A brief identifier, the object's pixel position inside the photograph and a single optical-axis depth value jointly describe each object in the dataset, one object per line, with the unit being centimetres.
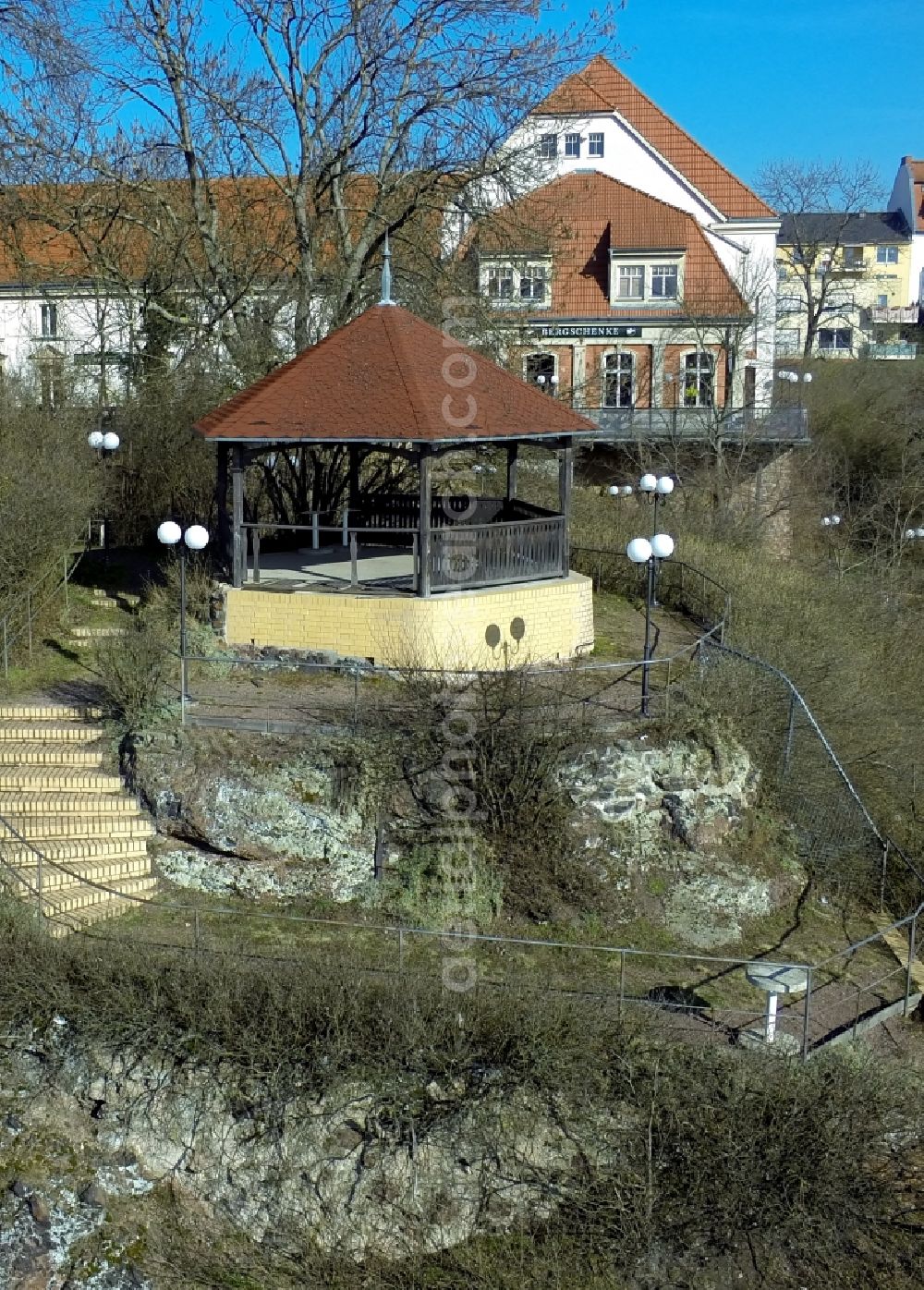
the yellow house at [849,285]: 5519
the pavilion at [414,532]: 1584
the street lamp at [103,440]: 2072
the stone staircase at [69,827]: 1295
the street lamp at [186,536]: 1424
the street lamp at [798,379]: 3556
